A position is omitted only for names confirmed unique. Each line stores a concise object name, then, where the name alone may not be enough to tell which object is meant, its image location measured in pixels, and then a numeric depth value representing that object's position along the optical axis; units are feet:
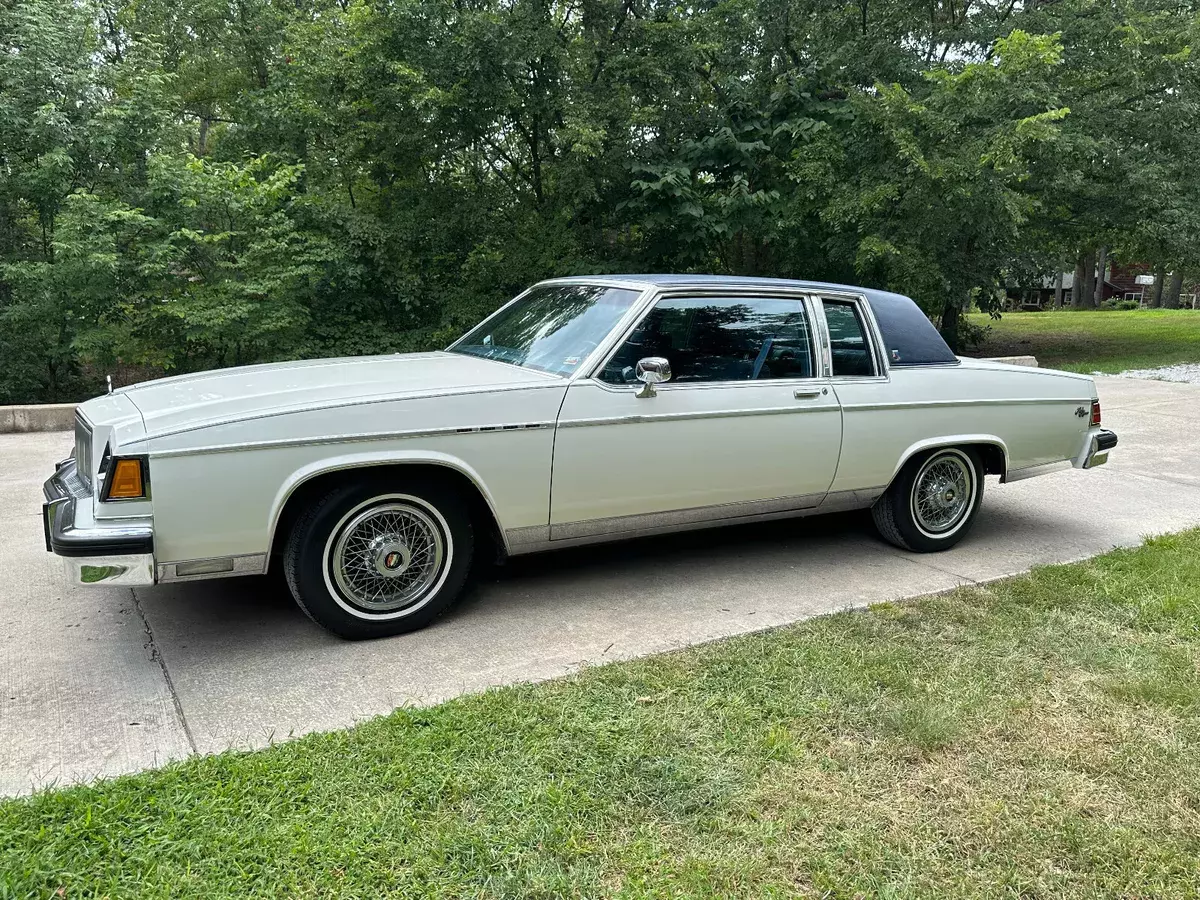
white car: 11.38
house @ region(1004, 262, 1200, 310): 172.24
